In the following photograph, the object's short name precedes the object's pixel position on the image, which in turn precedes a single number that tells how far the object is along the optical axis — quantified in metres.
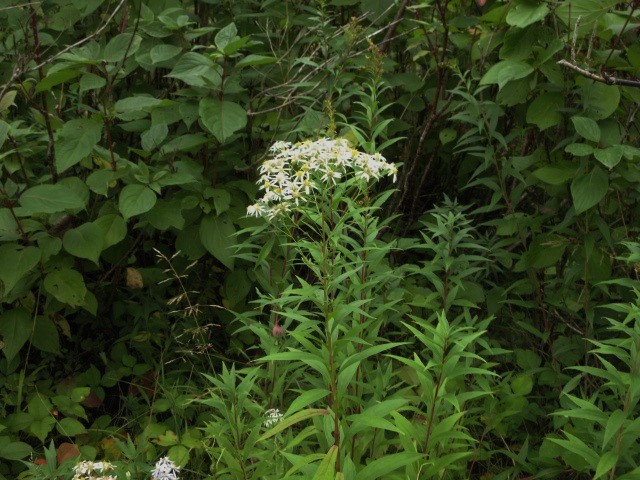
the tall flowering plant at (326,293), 1.62
